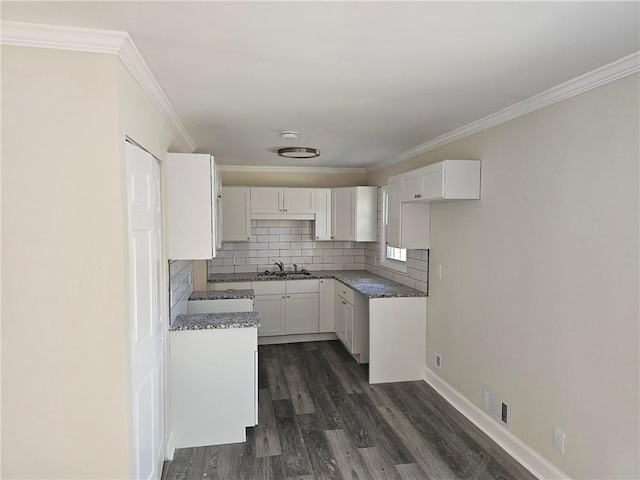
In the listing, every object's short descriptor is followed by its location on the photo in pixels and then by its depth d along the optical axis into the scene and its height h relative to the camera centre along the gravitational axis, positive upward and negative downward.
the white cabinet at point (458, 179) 3.08 +0.30
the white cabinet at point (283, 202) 5.21 +0.20
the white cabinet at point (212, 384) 2.83 -1.19
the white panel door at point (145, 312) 1.87 -0.50
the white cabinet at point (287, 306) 5.10 -1.13
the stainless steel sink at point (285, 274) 5.28 -0.75
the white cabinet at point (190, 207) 2.75 +0.07
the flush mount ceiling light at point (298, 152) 4.02 +0.66
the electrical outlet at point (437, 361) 3.77 -1.34
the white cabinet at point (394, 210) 3.96 +0.08
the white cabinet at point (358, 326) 4.53 -1.21
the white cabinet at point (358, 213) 5.09 +0.07
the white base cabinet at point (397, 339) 3.95 -1.18
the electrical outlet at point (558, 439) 2.32 -1.27
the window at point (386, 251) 4.75 -0.40
